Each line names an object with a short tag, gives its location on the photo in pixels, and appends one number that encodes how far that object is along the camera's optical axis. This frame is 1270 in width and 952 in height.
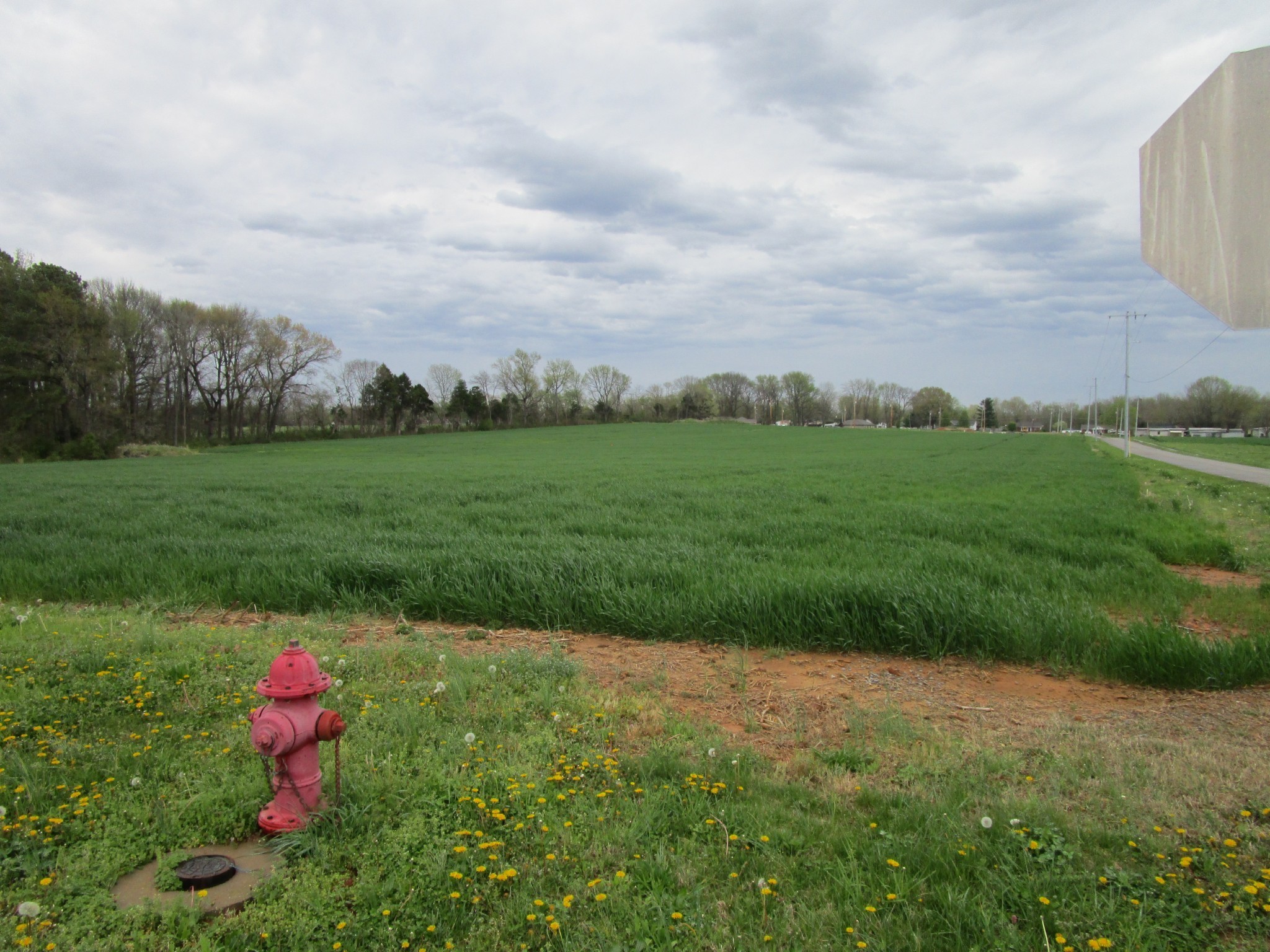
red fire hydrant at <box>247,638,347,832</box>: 2.99
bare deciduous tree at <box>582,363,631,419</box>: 132.38
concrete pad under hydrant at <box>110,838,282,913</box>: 2.62
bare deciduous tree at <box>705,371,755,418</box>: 156.50
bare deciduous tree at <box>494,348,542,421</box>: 110.75
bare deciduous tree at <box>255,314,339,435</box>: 70.62
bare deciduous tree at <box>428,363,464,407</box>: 112.72
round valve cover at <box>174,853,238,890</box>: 2.73
